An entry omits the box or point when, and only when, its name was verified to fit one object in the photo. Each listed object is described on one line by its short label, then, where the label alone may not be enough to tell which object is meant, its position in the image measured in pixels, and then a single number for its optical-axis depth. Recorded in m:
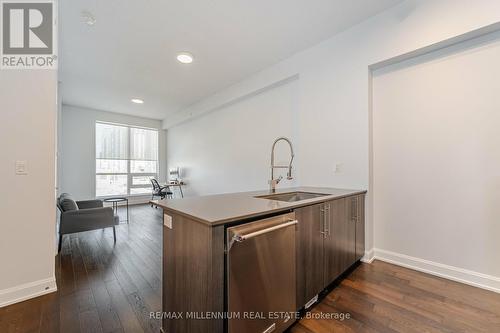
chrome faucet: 2.39
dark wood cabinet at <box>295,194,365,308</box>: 1.51
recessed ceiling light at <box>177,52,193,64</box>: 3.14
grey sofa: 2.77
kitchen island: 1.03
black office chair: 5.77
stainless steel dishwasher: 1.06
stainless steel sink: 2.03
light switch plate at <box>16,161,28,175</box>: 1.83
